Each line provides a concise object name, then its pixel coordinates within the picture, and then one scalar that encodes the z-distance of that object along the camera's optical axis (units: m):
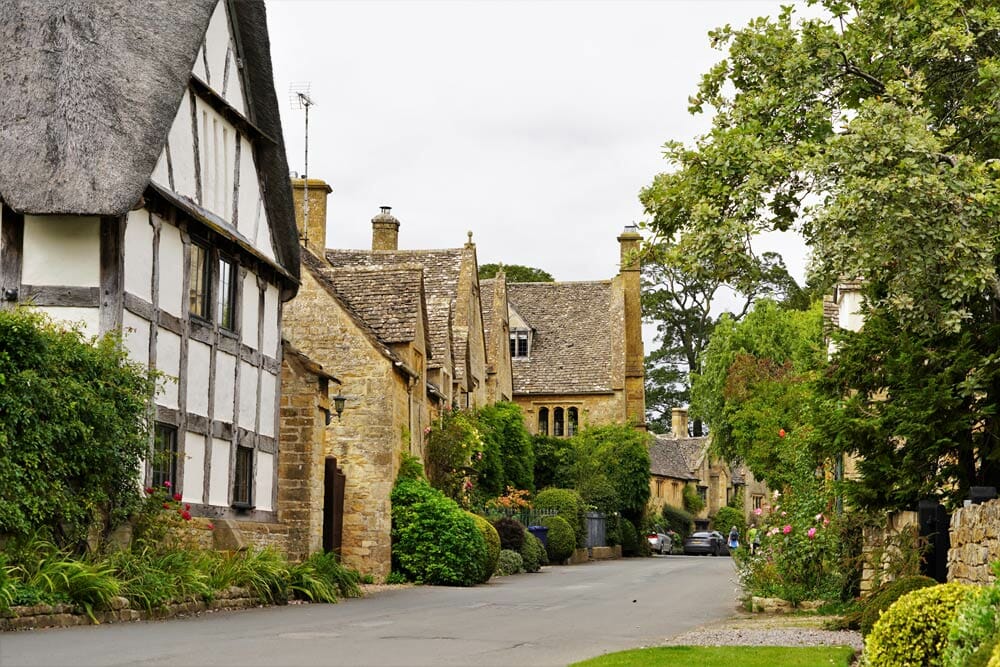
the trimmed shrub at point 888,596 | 13.65
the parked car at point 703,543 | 63.34
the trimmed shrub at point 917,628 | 9.77
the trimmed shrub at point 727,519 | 79.88
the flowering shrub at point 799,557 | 20.64
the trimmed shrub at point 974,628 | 8.47
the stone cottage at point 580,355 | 60.94
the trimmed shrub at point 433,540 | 28.53
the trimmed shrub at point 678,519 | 70.50
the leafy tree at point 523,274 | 74.62
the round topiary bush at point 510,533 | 36.75
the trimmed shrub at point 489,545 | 29.27
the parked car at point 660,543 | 61.66
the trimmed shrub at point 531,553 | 37.12
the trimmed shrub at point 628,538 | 56.28
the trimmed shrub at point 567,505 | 47.53
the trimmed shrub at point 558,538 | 44.16
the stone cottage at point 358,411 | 28.72
